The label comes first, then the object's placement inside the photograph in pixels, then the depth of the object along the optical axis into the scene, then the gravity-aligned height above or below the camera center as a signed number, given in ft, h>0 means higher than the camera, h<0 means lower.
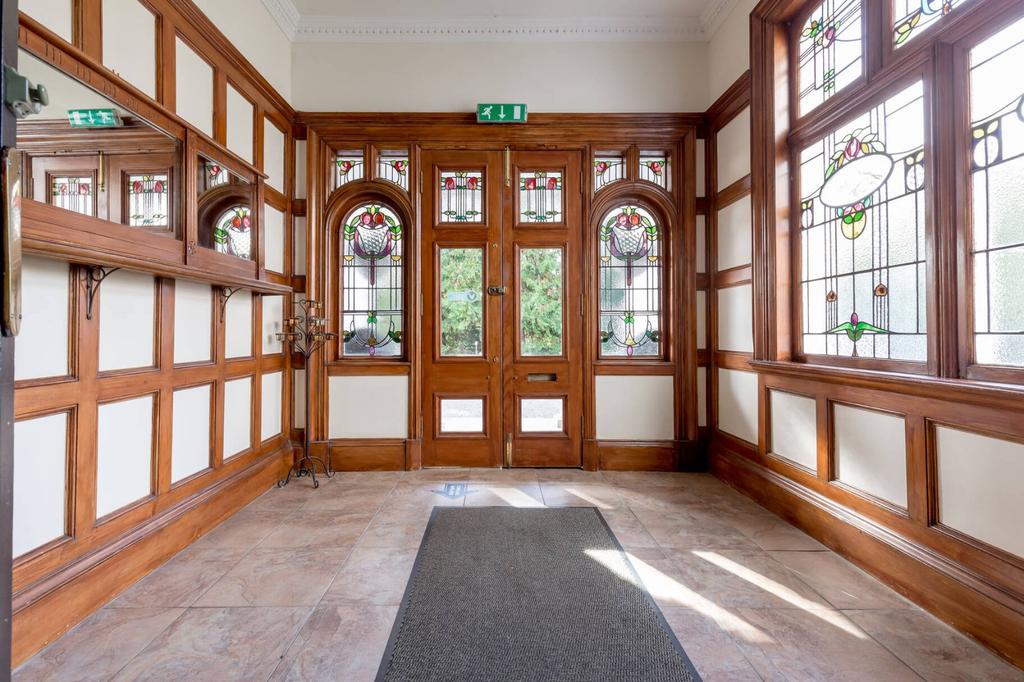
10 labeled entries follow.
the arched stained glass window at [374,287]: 13.30 +1.79
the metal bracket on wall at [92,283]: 6.49 +0.97
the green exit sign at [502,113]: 12.98 +6.68
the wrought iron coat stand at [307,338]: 12.14 +0.29
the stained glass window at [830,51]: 8.52 +5.87
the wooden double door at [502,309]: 13.32 +1.12
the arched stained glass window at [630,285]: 13.47 +1.81
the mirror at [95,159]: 5.44 +2.64
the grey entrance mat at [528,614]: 5.38 -3.74
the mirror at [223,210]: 8.63 +2.86
